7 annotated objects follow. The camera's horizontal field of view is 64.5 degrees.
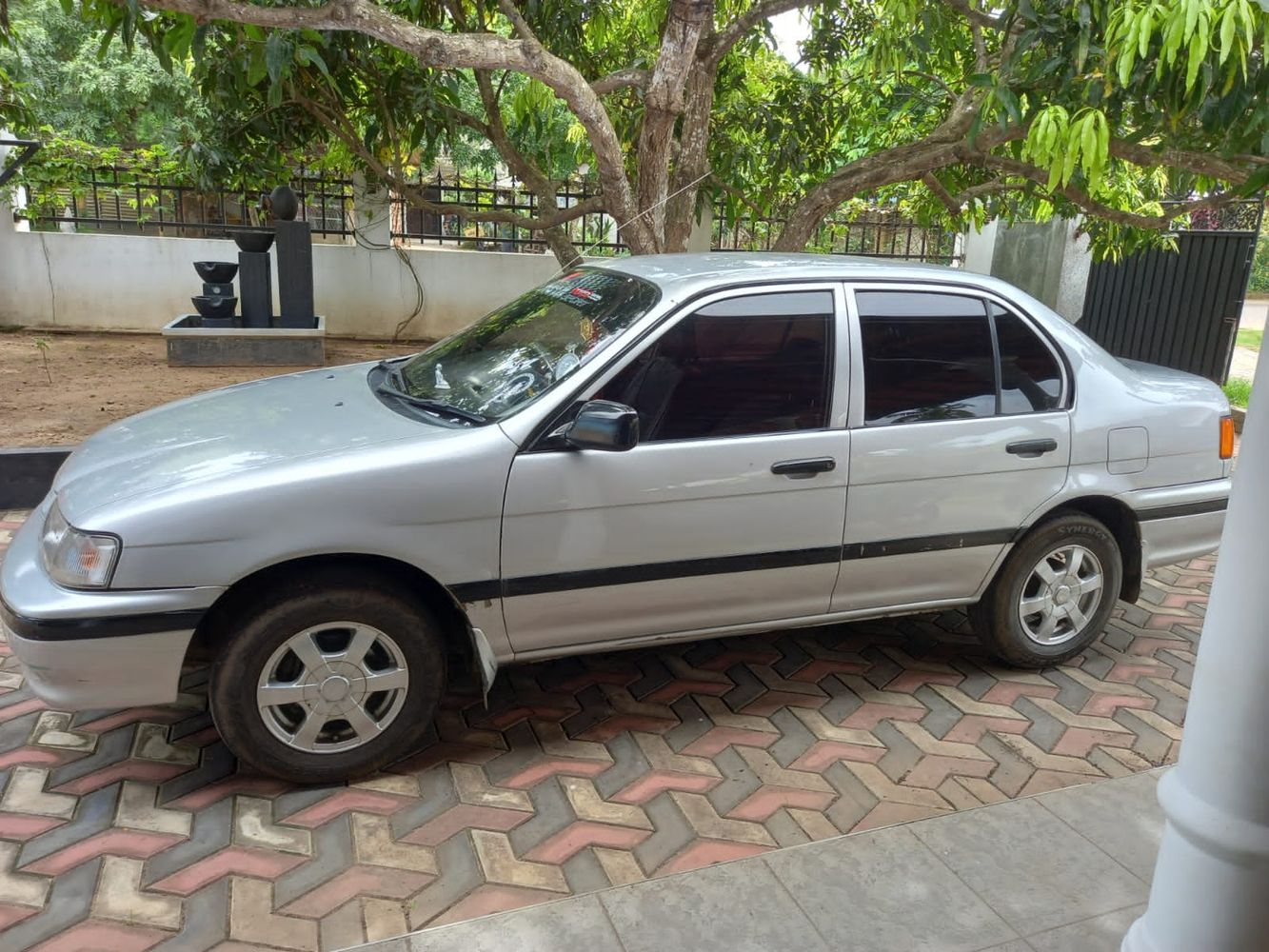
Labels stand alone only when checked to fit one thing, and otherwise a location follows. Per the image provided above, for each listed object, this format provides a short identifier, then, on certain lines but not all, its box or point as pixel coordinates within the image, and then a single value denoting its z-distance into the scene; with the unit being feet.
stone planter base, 31.78
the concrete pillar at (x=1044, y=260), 39.68
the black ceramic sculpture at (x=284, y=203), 32.99
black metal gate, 35.86
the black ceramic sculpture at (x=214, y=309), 32.63
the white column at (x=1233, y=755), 5.38
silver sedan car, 10.10
